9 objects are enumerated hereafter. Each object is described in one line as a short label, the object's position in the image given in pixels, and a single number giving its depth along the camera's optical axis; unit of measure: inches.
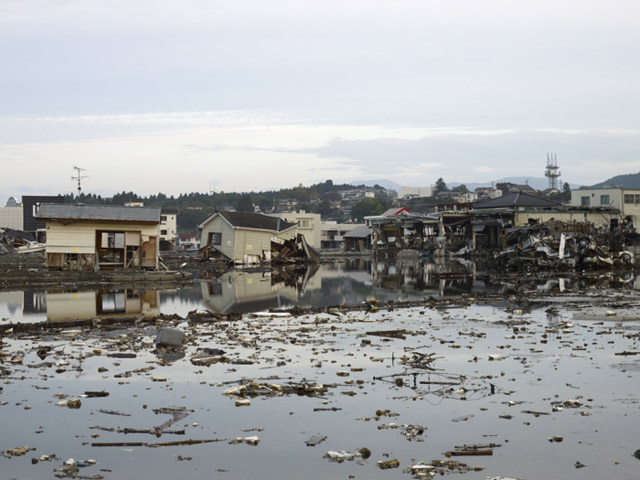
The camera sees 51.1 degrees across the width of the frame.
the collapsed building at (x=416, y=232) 2748.5
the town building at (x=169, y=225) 4153.5
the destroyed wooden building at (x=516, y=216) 2413.9
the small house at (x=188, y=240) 4278.3
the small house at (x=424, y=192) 7731.3
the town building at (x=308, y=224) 3683.6
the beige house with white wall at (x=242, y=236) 2186.3
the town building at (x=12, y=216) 3885.3
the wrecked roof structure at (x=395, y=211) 3993.6
